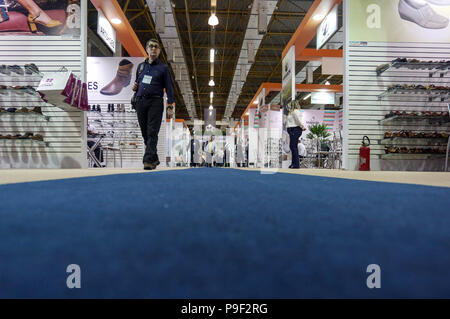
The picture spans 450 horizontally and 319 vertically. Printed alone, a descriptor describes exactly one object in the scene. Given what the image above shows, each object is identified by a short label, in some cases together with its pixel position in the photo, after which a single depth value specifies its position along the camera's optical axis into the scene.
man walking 3.96
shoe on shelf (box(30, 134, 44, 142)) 5.06
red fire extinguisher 5.55
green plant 9.86
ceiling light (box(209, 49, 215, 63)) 12.65
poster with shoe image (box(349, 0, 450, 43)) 5.94
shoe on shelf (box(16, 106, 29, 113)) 5.08
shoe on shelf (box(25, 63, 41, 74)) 5.09
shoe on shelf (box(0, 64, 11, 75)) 5.09
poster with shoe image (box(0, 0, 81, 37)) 5.23
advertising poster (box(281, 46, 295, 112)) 8.26
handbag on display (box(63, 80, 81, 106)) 4.73
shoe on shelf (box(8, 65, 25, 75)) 5.07
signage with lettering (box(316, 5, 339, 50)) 6.63
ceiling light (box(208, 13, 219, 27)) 8.52
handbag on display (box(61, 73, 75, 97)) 4.55
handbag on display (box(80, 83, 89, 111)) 5.14
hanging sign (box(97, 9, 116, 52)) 6.56
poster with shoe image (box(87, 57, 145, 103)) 7.80
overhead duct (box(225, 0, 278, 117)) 10.57
